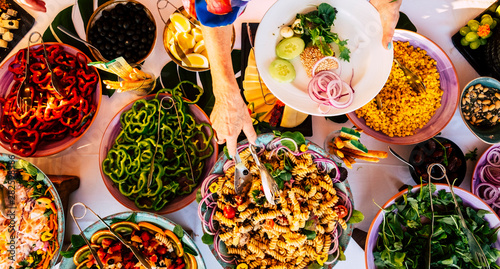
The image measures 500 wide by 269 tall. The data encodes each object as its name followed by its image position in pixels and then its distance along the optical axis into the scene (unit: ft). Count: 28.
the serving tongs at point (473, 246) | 3.24
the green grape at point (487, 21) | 4.22
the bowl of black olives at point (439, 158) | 3.93
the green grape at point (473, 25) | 4.29
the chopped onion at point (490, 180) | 3.99
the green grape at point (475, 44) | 4.32
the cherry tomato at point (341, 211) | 3.44
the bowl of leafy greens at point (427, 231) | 3.57
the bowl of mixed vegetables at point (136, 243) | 3.38
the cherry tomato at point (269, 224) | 3.49
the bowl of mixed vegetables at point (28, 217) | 3.48
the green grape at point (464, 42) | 4.39
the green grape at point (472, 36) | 4.26
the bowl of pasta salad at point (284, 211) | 3.44
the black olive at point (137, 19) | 3.98
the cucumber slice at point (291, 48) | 3.52
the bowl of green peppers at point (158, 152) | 3.77
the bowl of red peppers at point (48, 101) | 3.83
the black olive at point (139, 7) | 4.05
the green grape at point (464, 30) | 4.38
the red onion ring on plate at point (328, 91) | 3.45
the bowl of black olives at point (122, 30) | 3.95
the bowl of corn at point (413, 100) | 3.94
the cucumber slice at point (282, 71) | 3.50
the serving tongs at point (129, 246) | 3.17
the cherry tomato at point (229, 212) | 3.38
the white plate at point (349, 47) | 3.49
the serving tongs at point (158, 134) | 3.63
